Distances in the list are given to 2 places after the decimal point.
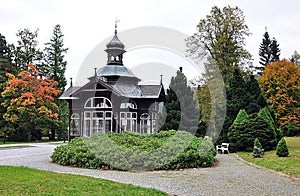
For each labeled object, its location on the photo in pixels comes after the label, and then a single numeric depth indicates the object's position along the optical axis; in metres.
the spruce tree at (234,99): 21.69
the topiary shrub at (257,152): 16.30
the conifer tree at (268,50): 53.28
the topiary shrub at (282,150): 15.85
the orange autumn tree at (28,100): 32.00
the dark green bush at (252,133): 18.77
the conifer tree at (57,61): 42.78
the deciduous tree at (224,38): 27.16
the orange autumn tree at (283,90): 23.72
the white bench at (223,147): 19.70
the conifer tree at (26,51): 38.53
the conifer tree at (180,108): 21.78
